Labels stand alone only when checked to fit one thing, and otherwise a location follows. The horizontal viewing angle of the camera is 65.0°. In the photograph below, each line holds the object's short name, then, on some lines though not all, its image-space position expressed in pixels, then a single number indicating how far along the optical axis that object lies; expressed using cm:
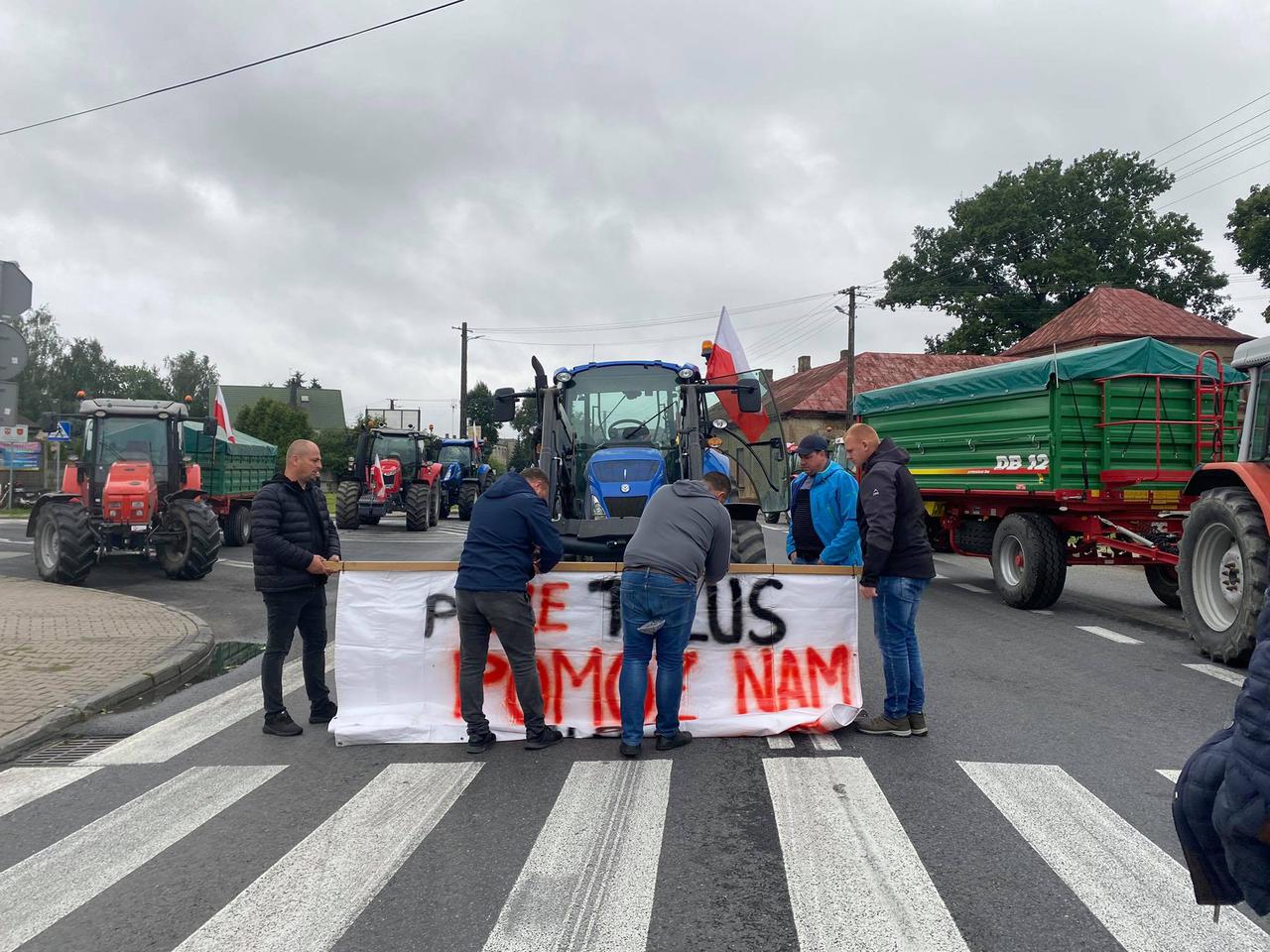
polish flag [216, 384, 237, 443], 1678
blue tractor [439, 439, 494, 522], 3212
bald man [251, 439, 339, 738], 620
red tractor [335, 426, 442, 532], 2525
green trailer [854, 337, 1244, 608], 1072
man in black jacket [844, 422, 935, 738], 597
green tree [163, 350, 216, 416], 10238
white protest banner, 629
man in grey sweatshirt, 569
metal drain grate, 575
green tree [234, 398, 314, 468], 6538
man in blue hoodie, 586
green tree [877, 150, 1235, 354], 5166
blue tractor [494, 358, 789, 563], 1003
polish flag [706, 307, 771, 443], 1208
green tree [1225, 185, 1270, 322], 3297
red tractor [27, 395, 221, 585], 1360
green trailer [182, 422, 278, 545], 1745
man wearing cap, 716
